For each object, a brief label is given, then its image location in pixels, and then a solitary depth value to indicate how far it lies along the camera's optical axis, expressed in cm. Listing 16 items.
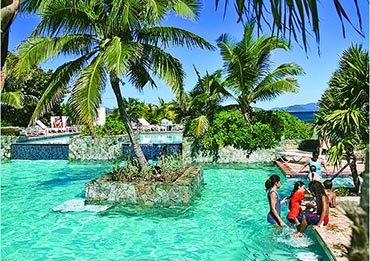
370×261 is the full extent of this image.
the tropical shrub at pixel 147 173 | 1126
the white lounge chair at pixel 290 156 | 1742
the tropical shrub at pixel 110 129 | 2134
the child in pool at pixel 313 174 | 1125
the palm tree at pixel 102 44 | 1014
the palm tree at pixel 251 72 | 1812
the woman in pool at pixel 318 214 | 709
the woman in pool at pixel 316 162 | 1135
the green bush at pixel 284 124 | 1947
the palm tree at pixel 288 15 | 208
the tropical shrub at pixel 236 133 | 1838
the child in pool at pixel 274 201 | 764
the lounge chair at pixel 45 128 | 3159
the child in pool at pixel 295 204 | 772
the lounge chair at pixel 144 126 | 3553
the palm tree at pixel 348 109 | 840
